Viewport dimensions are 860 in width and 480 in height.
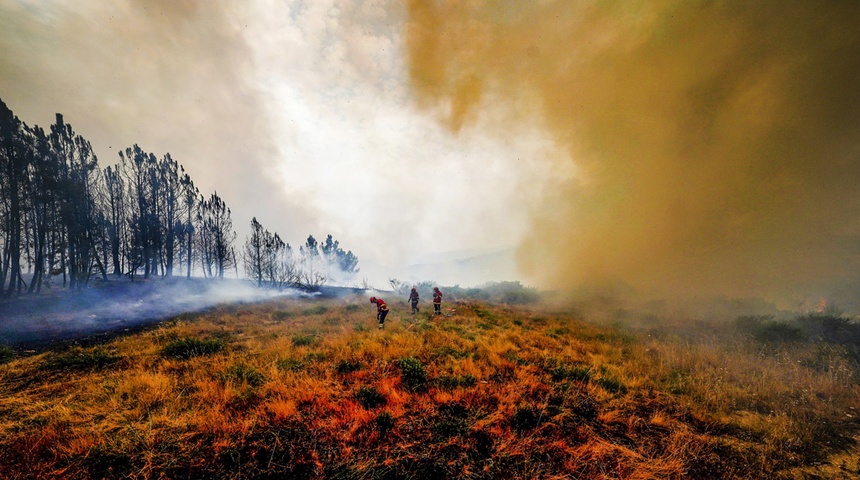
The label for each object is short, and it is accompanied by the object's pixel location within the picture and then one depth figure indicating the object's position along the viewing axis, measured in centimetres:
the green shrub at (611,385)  661
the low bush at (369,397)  538
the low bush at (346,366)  713
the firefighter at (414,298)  1732
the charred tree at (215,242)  3806
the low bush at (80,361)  763
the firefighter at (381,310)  1260
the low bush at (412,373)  619
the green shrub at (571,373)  704
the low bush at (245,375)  633
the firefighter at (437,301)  1639
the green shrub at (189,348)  859
